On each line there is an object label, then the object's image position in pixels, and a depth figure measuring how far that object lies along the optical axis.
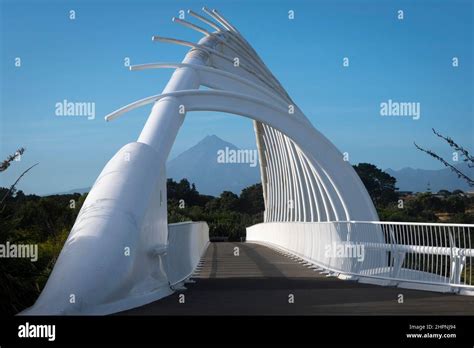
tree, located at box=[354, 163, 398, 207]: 92.00
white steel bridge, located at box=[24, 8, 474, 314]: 11.79
